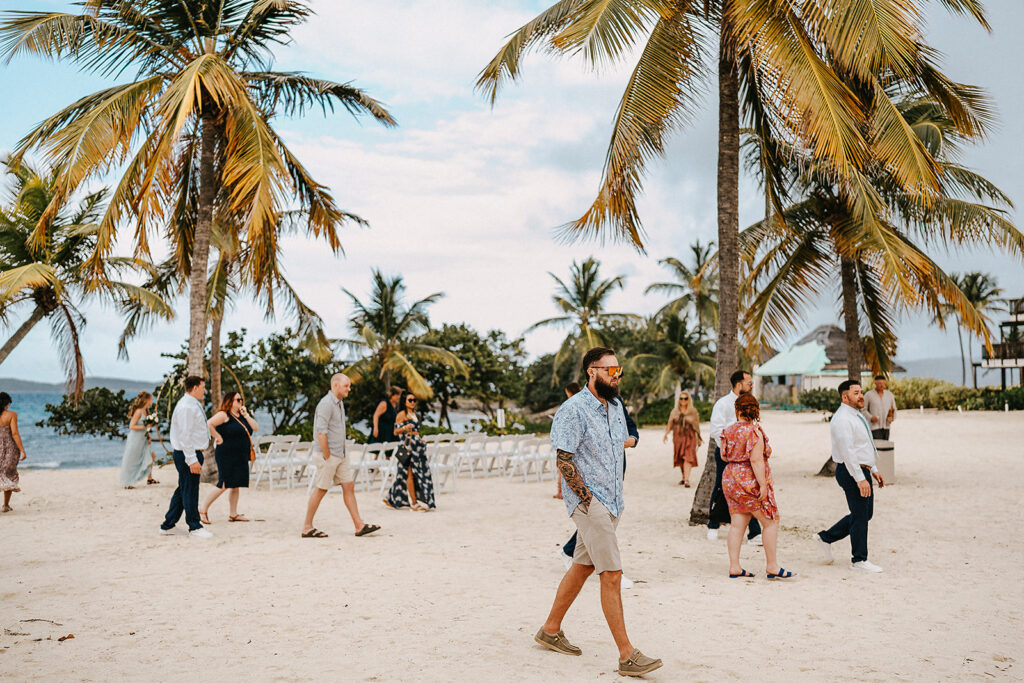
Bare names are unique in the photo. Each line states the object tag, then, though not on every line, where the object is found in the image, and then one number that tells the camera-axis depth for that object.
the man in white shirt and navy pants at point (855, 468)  6.61
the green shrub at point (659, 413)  35.44
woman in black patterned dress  10.88
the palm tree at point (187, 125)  10.53
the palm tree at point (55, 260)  13.96
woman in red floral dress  6.43
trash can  12.55
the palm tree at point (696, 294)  35.34
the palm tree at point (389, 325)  26.23
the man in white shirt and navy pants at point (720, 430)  7.80
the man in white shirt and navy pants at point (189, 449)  8.37
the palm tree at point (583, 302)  34.84
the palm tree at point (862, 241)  12.45
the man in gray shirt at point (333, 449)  8.32
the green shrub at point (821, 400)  36.06
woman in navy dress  9.34
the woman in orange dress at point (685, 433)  13.11
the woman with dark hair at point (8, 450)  10.35
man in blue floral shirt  4.18
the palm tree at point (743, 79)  7.70
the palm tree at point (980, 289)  55.00
